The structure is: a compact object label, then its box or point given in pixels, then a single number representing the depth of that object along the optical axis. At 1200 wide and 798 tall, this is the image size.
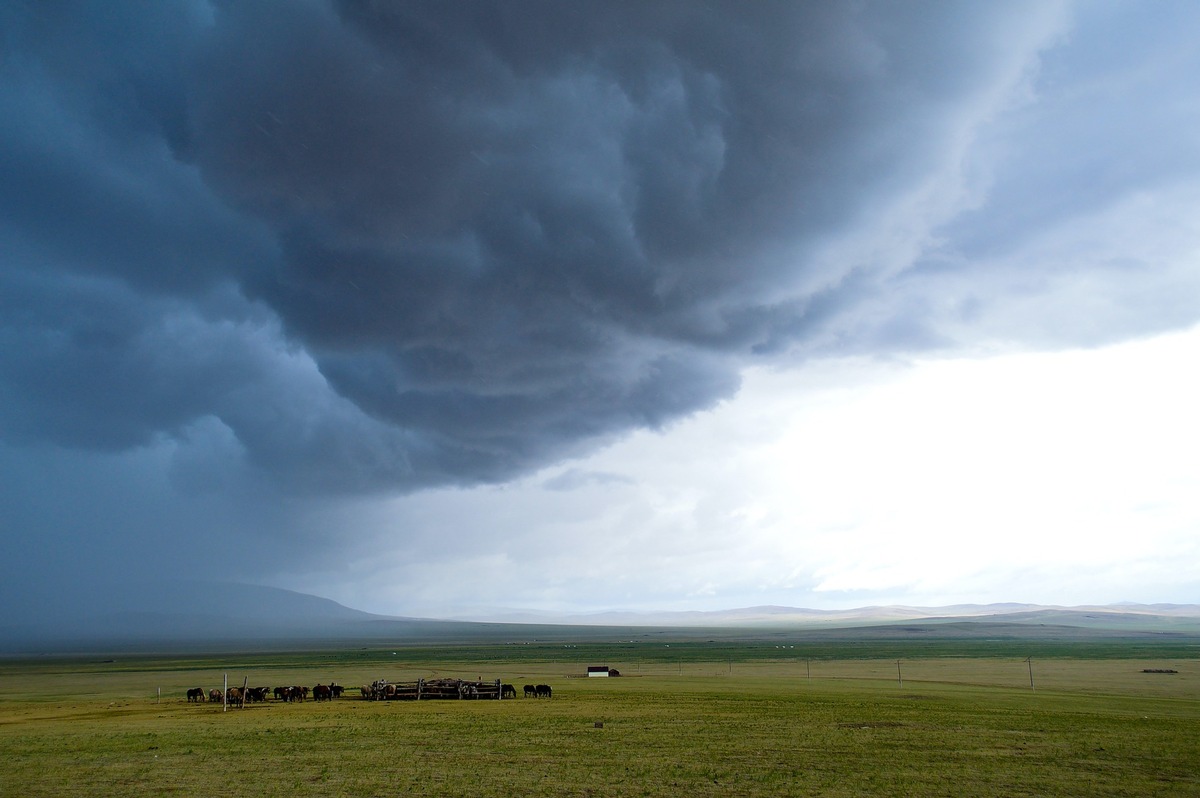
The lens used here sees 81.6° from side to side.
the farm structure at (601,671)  70.76
